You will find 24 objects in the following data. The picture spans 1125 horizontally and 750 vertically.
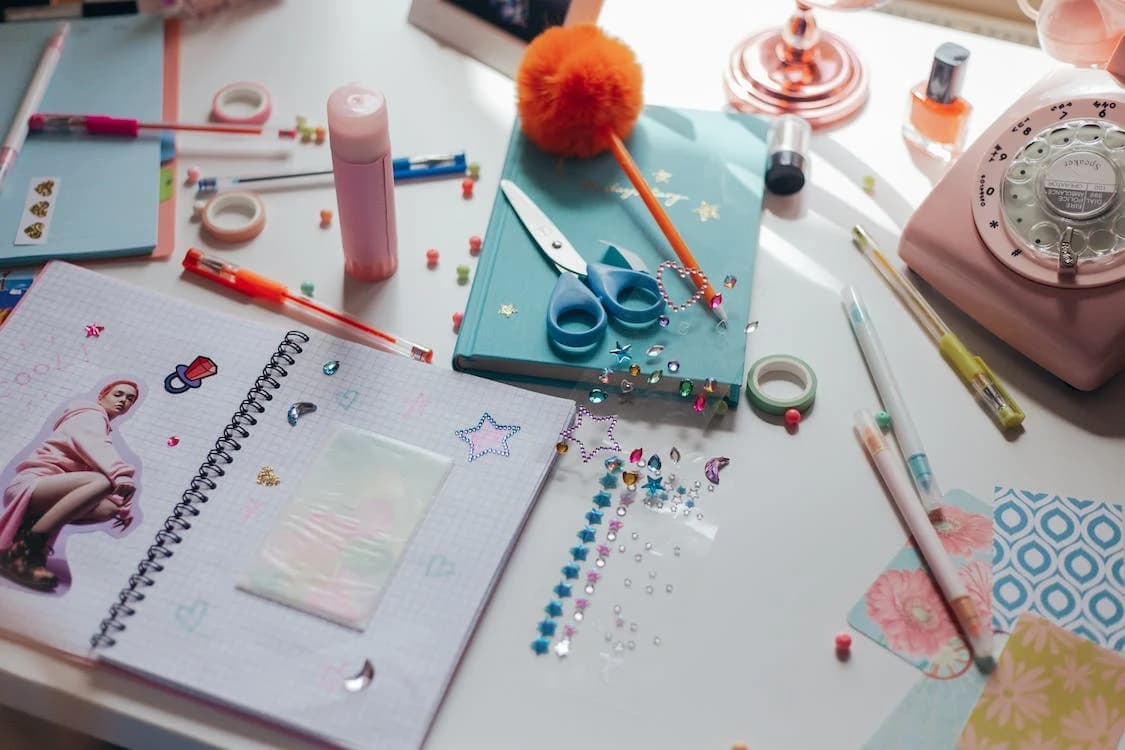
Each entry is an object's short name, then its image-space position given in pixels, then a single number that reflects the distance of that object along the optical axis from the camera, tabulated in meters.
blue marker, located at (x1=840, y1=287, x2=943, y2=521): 0.78
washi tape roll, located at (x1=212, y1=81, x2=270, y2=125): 1.02
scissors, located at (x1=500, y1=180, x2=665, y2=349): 0.84
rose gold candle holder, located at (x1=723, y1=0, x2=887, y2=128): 1.04
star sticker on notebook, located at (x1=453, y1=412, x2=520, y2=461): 0.79
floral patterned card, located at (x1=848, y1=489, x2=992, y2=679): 0.71
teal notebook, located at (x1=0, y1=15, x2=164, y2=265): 0.91
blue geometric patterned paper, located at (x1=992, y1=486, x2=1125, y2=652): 0.73
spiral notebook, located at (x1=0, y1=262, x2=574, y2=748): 0.69
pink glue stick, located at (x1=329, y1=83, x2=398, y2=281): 0.81
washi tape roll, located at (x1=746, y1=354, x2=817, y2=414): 0.83
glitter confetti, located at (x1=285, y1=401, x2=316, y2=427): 0.81
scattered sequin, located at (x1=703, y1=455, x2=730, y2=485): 0.80
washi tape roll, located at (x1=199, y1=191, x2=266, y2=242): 0.93
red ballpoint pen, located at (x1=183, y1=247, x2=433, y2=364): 0.87
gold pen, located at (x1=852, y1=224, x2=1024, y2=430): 0.83
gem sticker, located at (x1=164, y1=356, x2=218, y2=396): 0.82
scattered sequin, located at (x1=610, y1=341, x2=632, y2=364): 0.83
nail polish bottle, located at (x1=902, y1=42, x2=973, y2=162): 0.95
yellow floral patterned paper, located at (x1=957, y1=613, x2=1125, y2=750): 0.68
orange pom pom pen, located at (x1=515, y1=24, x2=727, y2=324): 0.93
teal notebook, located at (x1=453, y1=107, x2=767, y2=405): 0.84
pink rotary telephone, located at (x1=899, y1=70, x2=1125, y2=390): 0.82
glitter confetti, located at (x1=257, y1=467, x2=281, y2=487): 0.77
